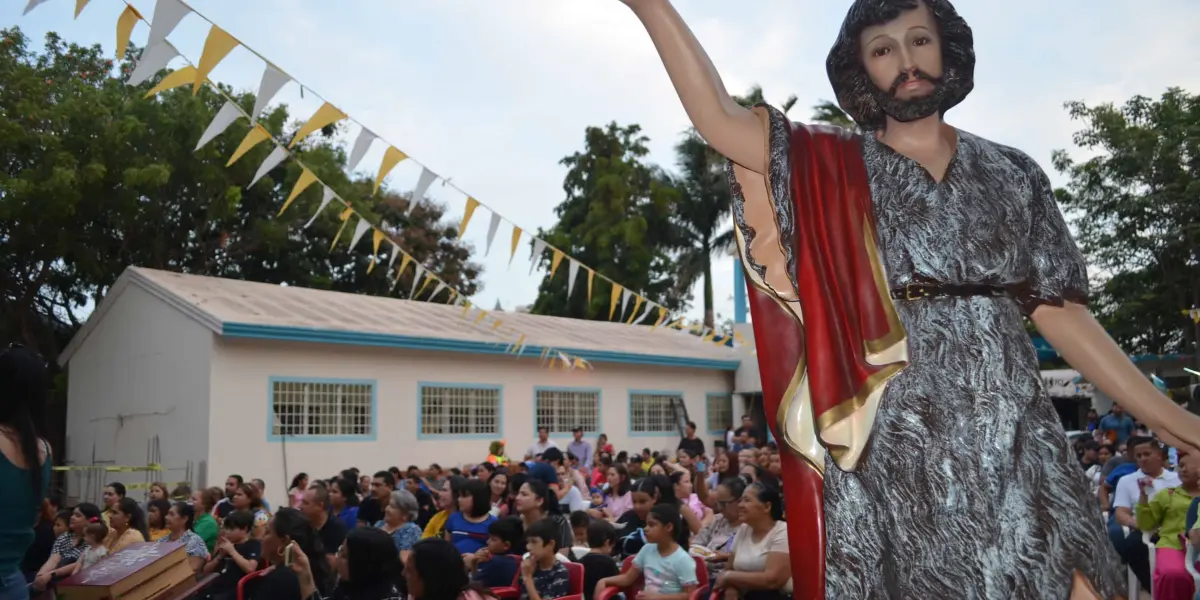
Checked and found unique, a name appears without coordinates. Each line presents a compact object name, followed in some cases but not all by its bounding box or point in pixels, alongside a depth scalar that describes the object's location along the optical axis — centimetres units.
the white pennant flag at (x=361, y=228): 1114
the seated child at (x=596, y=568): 678
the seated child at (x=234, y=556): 719
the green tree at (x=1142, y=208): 2142
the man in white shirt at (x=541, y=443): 1652
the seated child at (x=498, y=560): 675
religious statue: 204
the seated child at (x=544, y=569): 629
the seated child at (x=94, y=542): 803
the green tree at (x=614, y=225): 3155
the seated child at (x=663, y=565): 638
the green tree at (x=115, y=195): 1934
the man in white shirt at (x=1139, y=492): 782
